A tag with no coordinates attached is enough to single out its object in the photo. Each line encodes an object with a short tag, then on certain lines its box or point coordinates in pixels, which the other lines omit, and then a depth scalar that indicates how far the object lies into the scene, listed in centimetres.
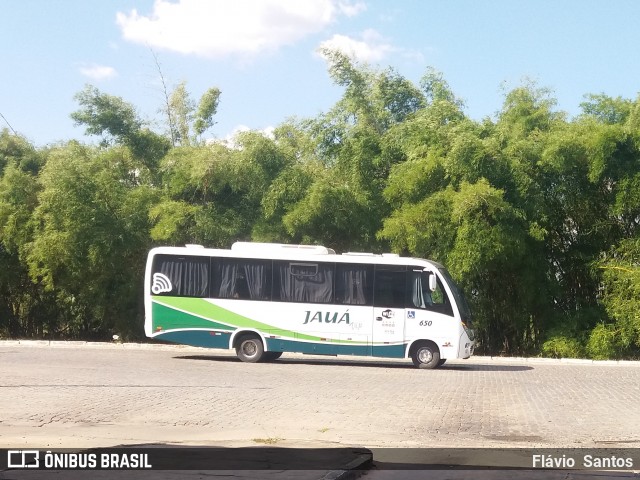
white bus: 2186
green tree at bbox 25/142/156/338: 2756
